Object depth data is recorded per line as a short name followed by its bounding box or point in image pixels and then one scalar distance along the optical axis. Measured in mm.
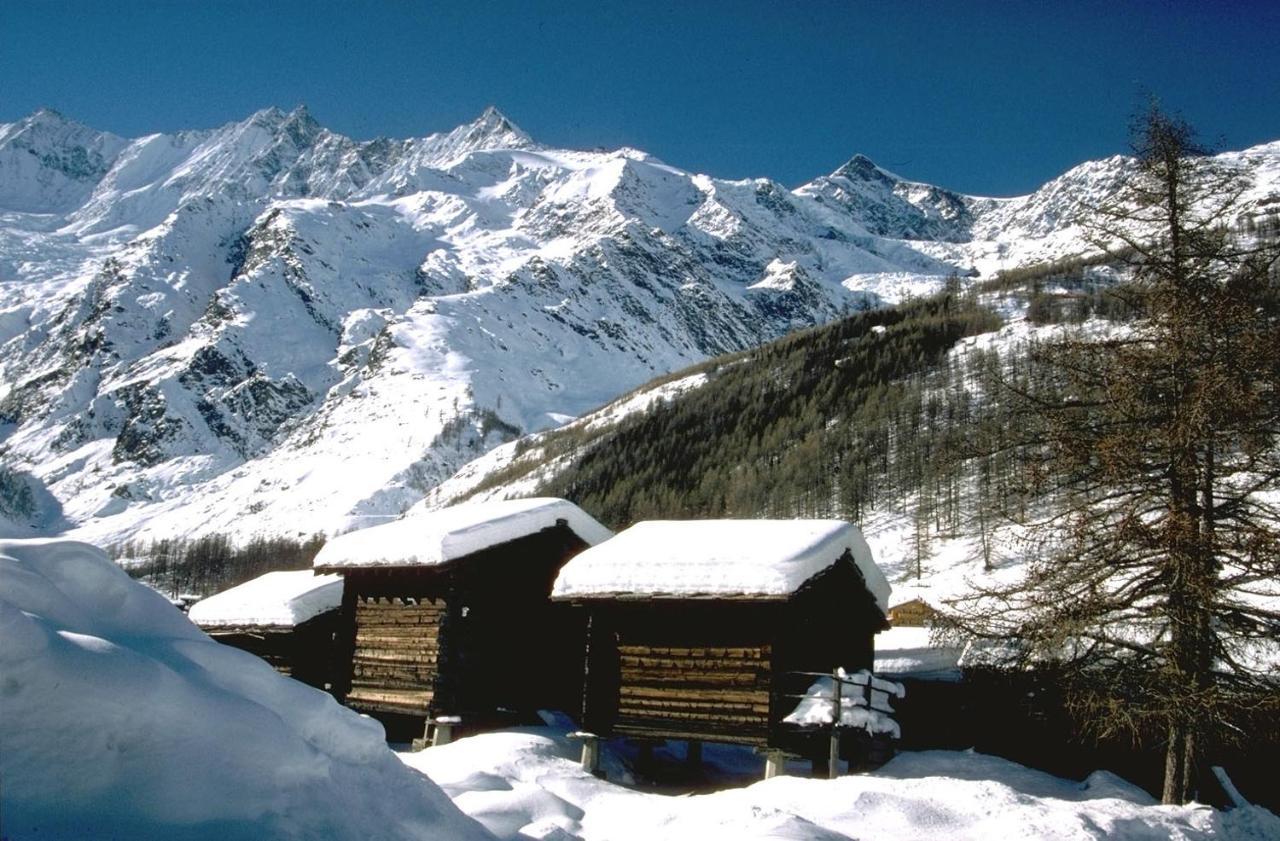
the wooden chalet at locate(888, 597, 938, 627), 39594
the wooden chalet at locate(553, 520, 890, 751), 16859
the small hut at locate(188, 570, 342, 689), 25844
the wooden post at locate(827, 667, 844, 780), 15922
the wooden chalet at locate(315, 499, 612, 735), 21031
